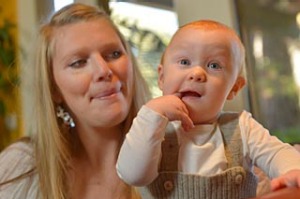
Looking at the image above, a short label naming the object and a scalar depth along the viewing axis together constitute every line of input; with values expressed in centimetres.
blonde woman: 129
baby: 91
